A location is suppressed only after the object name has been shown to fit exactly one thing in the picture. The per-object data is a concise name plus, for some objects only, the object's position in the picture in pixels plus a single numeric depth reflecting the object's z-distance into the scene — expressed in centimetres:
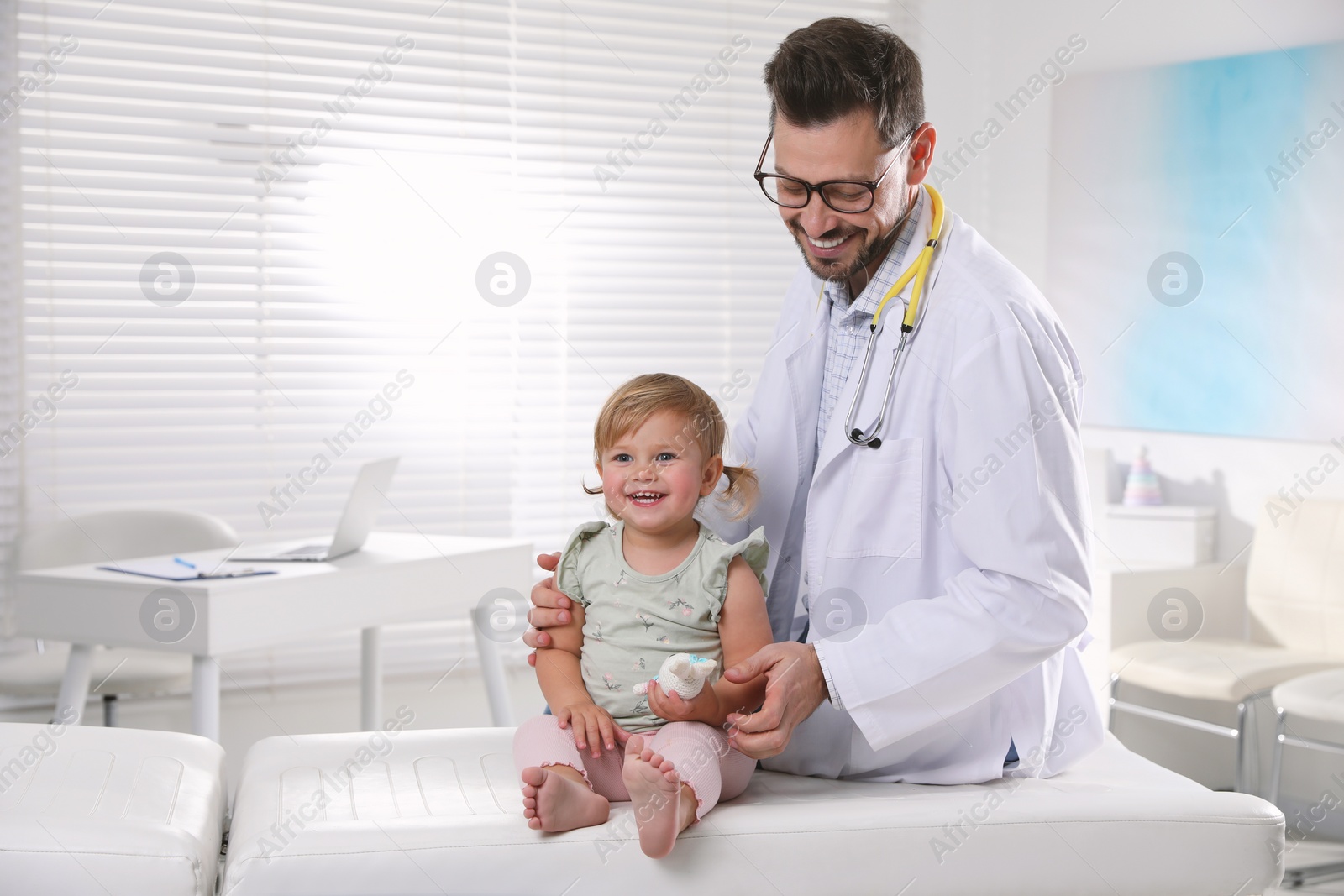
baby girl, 138
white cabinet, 336
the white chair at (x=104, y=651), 272
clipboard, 243
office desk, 234
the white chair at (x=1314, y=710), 272
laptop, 275
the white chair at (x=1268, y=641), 296
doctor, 135
